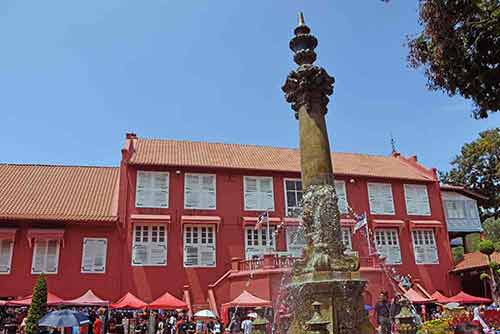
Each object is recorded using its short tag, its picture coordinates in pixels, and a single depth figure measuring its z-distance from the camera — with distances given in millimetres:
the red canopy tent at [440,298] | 23438
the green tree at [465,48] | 8234
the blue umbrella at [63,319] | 13539
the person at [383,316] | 11469
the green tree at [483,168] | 39281
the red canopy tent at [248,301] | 19091
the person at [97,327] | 16672
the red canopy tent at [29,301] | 19000
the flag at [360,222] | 23309
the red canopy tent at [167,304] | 19302
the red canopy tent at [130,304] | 18859
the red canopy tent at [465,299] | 23438
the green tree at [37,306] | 16825
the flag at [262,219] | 23828
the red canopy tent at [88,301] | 19359
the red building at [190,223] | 22031
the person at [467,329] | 3367
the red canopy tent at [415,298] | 22325
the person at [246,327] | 18516
